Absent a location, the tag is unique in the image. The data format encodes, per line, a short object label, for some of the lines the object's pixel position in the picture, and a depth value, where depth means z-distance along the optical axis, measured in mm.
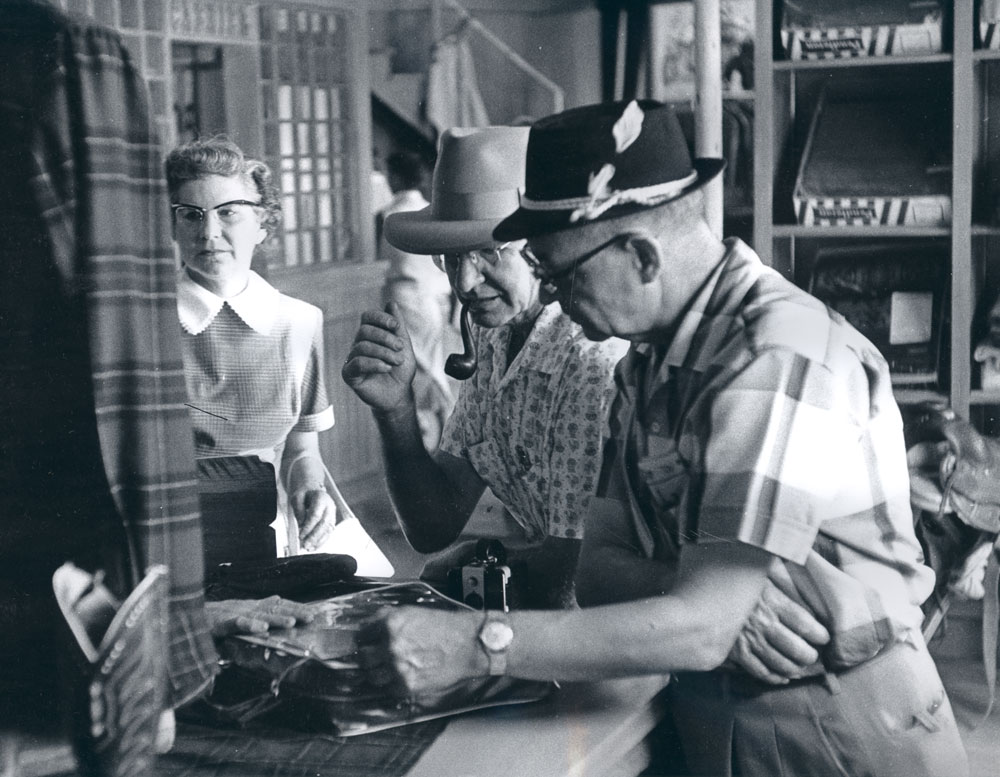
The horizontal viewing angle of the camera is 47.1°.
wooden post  1558
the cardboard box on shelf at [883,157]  1612
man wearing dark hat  1332
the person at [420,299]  1708
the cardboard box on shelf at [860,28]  1621
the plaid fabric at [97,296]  1542
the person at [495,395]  1629
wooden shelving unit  1601
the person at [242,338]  1735
